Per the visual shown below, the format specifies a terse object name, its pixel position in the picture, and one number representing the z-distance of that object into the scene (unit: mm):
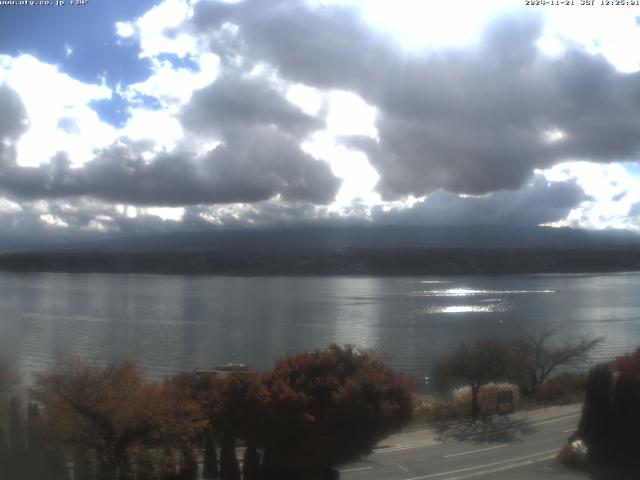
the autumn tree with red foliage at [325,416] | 11680
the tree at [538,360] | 22609
